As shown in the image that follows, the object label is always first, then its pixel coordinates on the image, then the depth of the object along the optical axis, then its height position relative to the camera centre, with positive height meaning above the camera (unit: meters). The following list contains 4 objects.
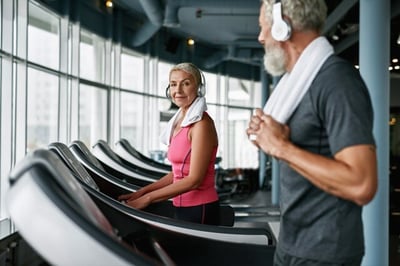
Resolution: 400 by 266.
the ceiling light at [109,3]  8.74 +2.27
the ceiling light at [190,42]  12.75 +2.31
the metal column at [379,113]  3.98 +0.15
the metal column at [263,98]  12.62 +0.84
